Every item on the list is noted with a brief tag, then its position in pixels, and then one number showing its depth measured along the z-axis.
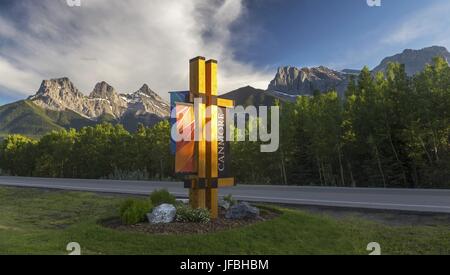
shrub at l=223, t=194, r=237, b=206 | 12.49
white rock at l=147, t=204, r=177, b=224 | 9.78
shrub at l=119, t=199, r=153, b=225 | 9.81
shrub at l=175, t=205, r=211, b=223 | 9.91
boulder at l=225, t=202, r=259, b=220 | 10.52
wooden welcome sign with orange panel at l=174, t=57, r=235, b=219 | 10.66
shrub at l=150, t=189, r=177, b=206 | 11.19
